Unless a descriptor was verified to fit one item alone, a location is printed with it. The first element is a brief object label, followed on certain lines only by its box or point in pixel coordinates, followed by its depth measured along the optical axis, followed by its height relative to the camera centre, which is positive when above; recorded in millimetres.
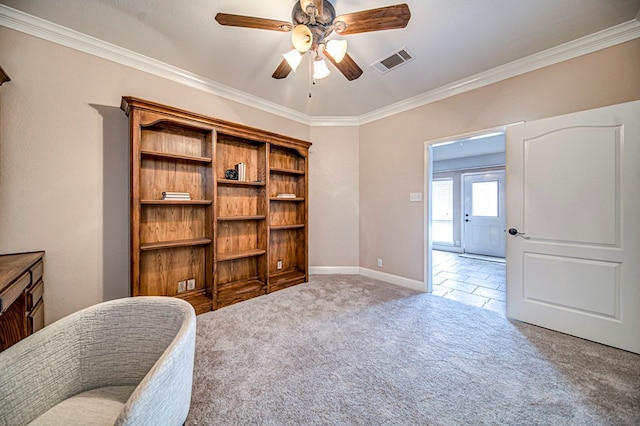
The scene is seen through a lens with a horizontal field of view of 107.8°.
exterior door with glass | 5656 -15
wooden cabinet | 1297 -510
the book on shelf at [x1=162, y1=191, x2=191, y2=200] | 2461 +201
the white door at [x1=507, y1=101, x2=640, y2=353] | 1901 -109
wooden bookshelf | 2365 +68
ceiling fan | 1396 +1214
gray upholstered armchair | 792 -618
